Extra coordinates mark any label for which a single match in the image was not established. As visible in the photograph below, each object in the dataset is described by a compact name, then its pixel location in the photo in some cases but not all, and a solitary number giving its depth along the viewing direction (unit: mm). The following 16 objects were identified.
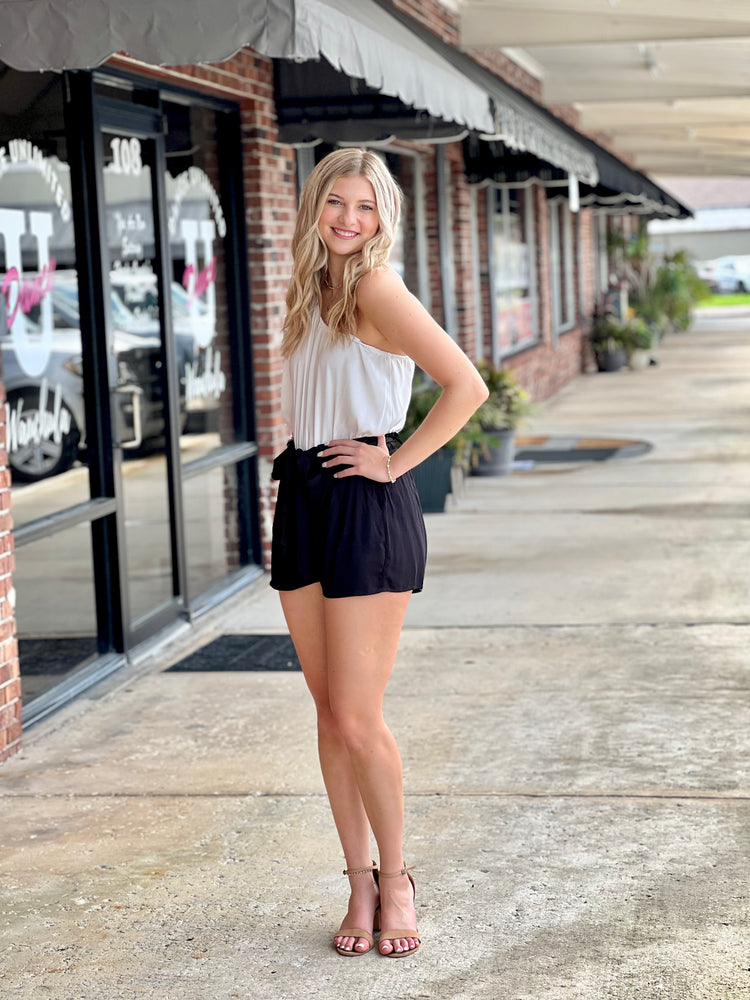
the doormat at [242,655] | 6023
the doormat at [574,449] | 12148
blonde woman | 3209
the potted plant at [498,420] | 10812
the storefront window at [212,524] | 7539
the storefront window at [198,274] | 6882
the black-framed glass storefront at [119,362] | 5500
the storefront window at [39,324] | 5309
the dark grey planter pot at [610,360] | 21766
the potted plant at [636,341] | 21969
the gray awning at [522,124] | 7910
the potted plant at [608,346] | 21781
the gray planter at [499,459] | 11141
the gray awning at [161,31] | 3982
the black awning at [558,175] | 12656
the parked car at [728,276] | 49188
